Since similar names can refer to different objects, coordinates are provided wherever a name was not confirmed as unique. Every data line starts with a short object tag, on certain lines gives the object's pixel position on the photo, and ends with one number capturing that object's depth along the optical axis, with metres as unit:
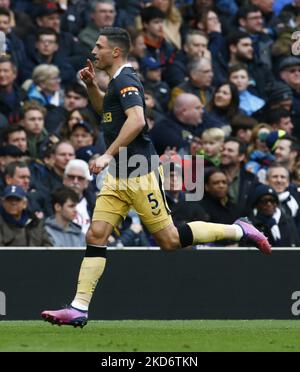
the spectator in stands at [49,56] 16.70
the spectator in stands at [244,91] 17.88
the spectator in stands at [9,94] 15.83
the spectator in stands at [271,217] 14.66
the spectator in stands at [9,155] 14.80
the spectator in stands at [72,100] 16.16
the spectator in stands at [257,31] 19.05
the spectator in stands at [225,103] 17.30
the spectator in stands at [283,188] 15.25
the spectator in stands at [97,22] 17.64
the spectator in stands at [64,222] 13.97
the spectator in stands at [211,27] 18.69
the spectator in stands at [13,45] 16.55
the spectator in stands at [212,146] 15.83
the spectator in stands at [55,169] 14.88
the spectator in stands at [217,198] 14.80
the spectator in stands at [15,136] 15.02
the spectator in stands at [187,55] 17.81
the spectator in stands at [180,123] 15.80
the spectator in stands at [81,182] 14.59
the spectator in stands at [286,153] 16.41
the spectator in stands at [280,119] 17.44
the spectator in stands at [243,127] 17.00
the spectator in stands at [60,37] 17.14
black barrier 13.19
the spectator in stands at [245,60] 18.52
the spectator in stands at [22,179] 14.35
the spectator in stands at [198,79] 17.27
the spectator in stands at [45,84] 16.19
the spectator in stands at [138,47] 17.53
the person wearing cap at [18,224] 13.67
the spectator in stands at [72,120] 15.80
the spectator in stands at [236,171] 15.41
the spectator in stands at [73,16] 17.84
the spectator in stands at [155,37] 17.89
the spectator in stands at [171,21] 18.51
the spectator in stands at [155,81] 17.20
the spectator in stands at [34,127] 15.48
